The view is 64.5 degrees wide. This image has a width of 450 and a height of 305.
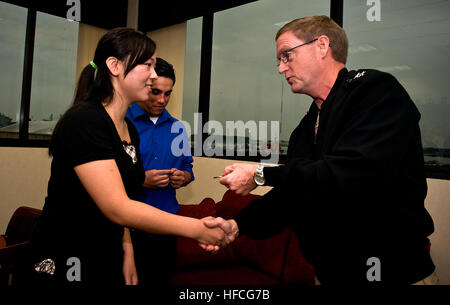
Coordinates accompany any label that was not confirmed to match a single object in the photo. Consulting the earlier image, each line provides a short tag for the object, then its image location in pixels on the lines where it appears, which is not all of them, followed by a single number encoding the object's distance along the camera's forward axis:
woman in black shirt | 1.27
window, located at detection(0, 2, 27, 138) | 4.02
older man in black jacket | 1.17
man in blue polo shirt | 2.23
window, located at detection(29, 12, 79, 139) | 4.25
